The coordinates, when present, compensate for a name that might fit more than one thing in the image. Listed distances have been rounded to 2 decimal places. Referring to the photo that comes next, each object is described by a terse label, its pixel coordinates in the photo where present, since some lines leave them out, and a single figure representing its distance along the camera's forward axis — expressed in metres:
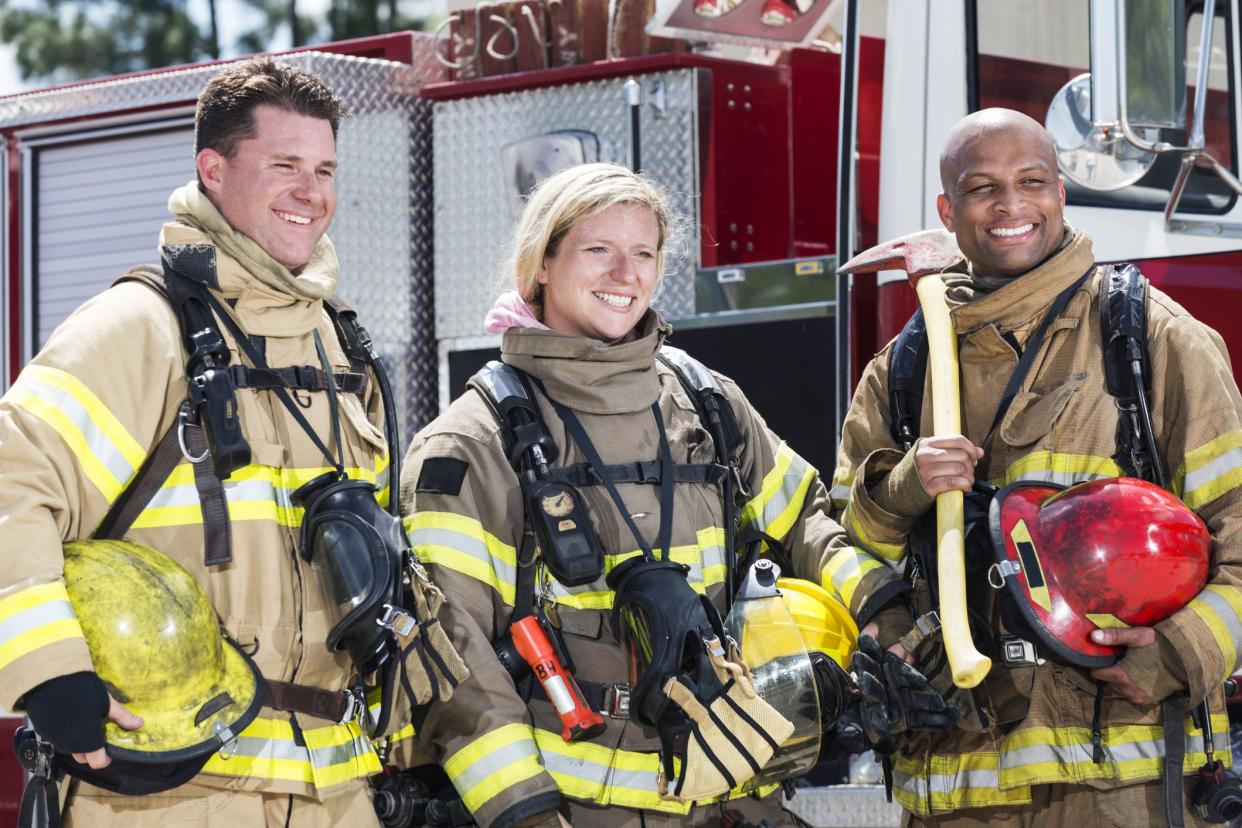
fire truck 7.62
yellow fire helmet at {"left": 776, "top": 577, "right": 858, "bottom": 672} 6.52
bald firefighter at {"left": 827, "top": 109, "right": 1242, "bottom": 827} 5.88
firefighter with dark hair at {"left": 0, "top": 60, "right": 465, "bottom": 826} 5.17
